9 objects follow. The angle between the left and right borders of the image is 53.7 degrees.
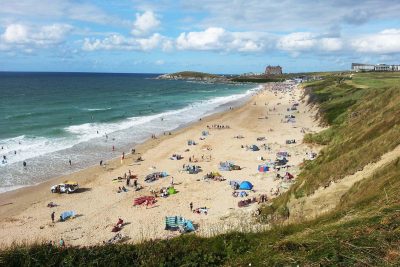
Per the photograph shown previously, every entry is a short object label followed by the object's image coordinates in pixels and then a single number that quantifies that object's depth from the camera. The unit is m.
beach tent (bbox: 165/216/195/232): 22.69
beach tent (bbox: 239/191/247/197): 28.25
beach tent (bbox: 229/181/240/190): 29.98
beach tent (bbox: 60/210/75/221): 25.92
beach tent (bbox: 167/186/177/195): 30.02
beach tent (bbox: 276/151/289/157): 38.54
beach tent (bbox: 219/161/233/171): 35.56
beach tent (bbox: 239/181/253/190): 29.48
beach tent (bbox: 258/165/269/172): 34.28
